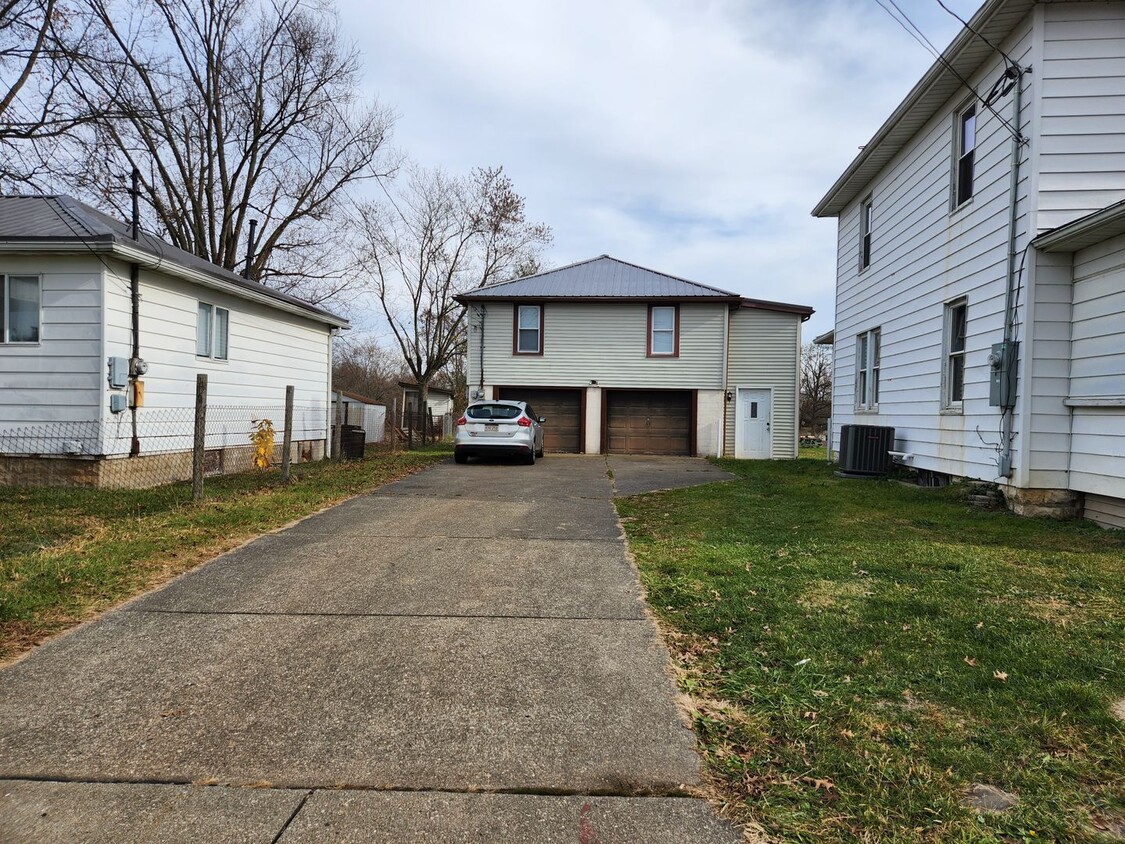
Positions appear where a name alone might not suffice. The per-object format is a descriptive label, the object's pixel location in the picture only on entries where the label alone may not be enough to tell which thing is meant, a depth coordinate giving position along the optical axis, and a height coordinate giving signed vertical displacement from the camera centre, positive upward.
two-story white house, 7.59 +2.05
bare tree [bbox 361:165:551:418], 31.77 +6.12
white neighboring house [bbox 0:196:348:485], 9.94 +0.81
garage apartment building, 20.56 +1.45
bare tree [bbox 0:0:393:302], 24.36 +9.55
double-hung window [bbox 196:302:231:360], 12.44 +1.28
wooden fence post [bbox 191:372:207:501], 8.35 -0.48
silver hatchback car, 14.97 -0.51
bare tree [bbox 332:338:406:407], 50.34 +2.66
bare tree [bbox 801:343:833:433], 48.12 +2.14
